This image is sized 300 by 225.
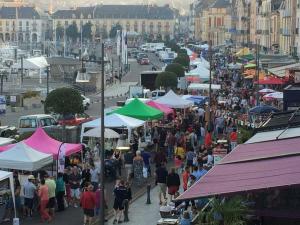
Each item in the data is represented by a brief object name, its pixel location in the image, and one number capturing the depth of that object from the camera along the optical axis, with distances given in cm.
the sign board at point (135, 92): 4467
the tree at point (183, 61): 7106
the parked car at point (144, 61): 10509
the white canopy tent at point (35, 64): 6988
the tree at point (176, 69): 5630
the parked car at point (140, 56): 11078
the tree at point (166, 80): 4844
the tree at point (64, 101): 3106
